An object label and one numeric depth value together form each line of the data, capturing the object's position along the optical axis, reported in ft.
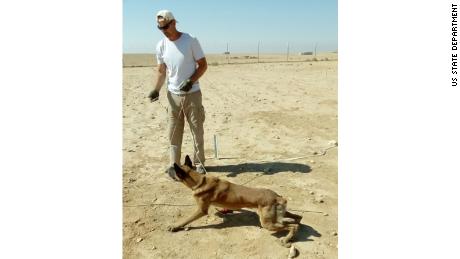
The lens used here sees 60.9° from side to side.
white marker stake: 20.24
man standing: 15.69
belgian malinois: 12.93
